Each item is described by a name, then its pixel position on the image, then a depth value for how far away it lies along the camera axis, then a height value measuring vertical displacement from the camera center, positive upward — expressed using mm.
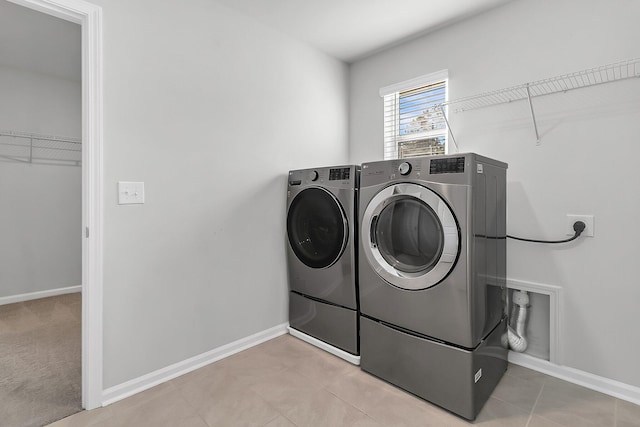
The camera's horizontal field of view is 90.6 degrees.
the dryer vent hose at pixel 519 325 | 1961 -723
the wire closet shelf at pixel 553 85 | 1649 +737
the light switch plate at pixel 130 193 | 1651 +96
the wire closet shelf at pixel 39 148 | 3119 +652
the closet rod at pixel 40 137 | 3115 +769
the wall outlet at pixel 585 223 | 1749 -67
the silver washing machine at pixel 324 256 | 1999 -311
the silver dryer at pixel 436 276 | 1469 -335
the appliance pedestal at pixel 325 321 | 2014 -760
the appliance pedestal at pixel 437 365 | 1482 -799
